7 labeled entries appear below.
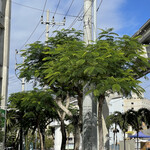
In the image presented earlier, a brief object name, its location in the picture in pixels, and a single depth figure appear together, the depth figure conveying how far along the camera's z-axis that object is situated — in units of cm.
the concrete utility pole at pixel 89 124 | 1564
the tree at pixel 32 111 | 2675
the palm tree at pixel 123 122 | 3974
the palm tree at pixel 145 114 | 3703
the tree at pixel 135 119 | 3797
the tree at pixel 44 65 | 2105
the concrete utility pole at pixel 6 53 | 2631
